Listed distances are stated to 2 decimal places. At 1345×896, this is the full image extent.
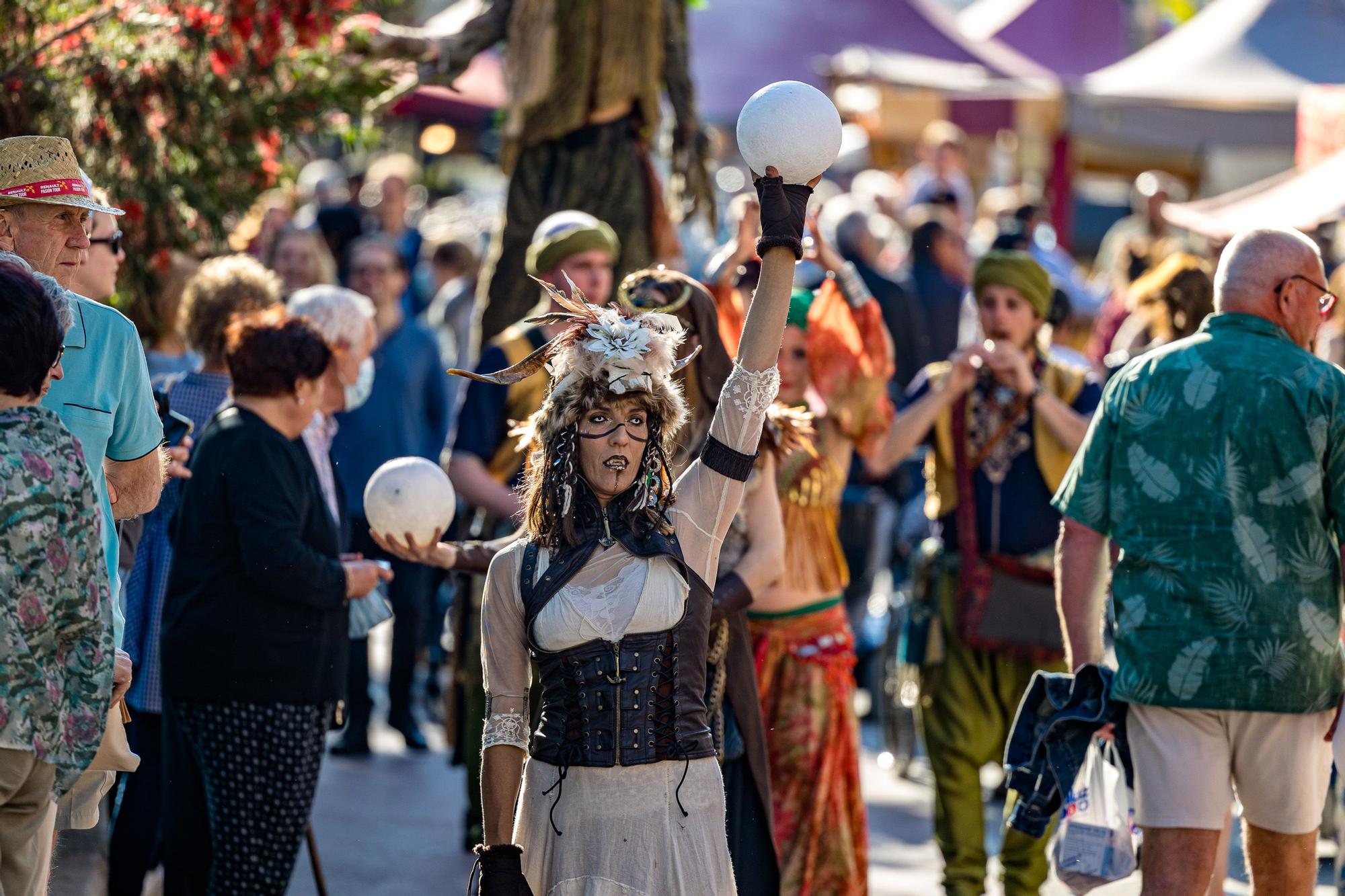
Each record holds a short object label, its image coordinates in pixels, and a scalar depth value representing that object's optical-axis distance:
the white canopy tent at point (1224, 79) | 25.62
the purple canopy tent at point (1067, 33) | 30.37
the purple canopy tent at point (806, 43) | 28.64
